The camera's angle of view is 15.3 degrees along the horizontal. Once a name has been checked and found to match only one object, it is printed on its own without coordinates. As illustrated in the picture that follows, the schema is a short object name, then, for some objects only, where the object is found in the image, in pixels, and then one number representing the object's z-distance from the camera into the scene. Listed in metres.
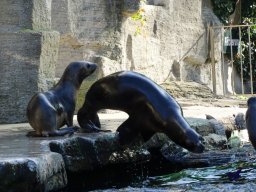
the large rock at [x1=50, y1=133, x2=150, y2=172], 7.70
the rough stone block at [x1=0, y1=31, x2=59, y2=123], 12.01
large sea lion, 8.24
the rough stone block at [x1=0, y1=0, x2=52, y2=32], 12.17
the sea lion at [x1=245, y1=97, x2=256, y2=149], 8.16
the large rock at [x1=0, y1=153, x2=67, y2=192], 6.10
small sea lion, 9.04
